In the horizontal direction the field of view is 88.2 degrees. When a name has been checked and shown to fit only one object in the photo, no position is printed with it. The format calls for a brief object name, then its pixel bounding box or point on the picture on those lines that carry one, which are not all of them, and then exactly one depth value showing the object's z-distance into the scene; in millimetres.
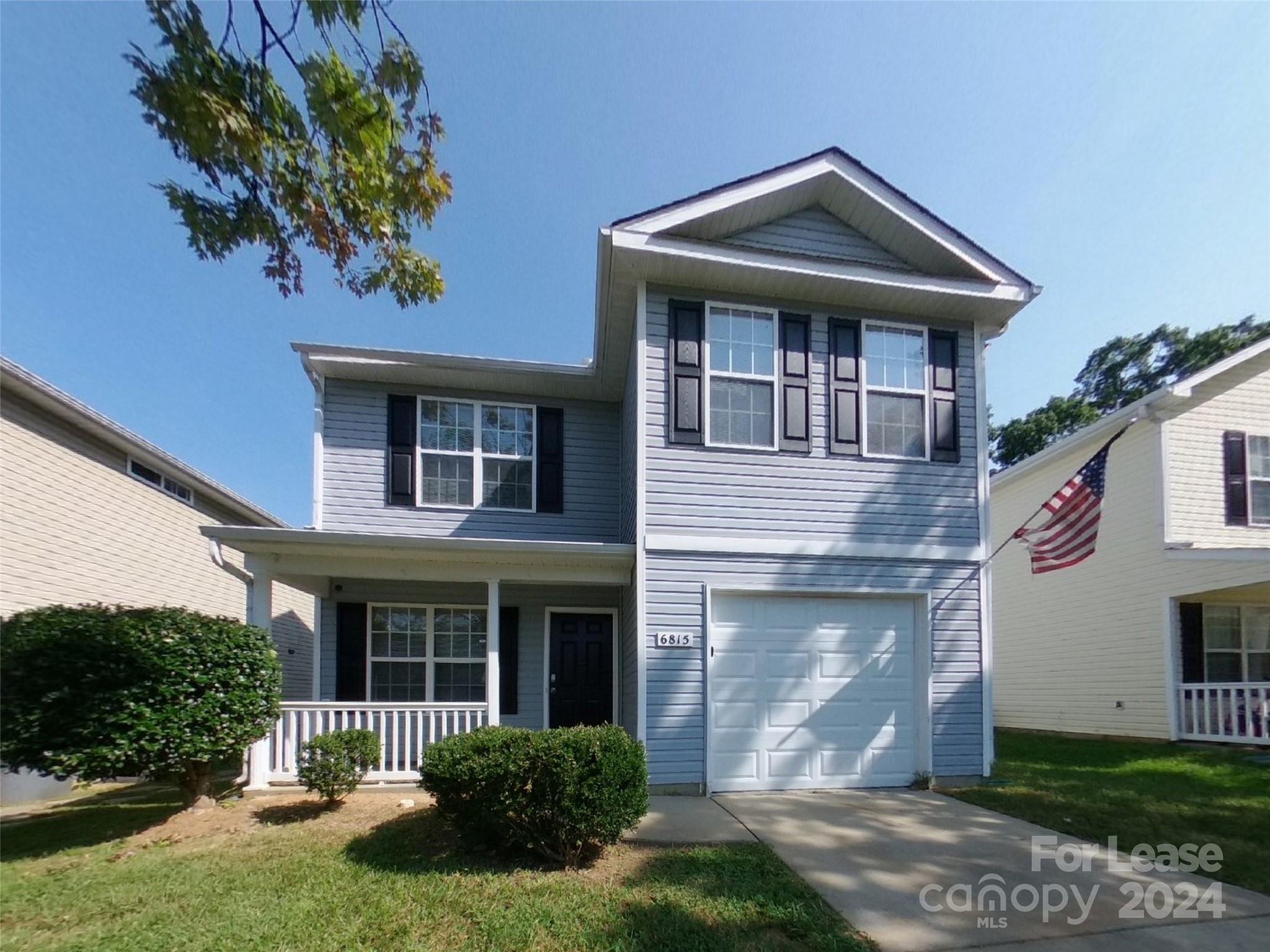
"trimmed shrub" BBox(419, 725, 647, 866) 4781
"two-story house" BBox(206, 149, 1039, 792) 7477
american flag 7855
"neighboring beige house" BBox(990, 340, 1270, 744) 10703
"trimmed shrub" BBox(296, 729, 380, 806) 6453
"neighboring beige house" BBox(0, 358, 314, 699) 7391
